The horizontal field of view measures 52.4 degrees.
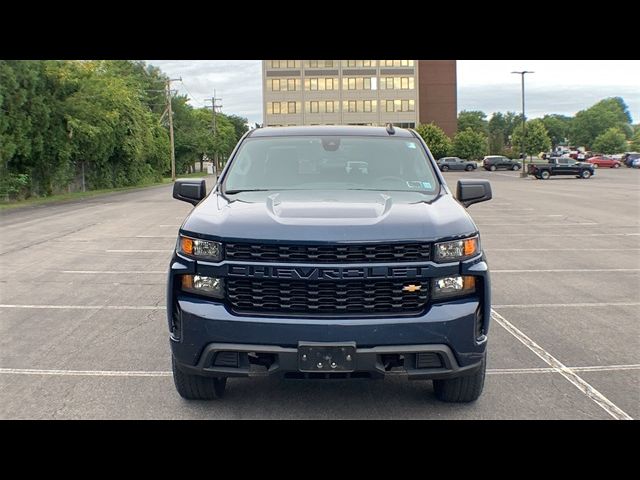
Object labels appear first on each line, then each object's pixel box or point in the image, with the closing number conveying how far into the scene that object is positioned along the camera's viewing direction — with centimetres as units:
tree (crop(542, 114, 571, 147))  16788
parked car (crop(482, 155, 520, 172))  6862
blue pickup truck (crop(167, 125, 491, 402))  377
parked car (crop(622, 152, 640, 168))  7356
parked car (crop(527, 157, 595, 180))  4803
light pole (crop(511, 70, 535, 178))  5328
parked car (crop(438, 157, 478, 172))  6862
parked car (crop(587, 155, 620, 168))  7594
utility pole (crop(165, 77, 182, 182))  6098
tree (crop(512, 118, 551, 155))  10088
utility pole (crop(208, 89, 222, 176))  8979
